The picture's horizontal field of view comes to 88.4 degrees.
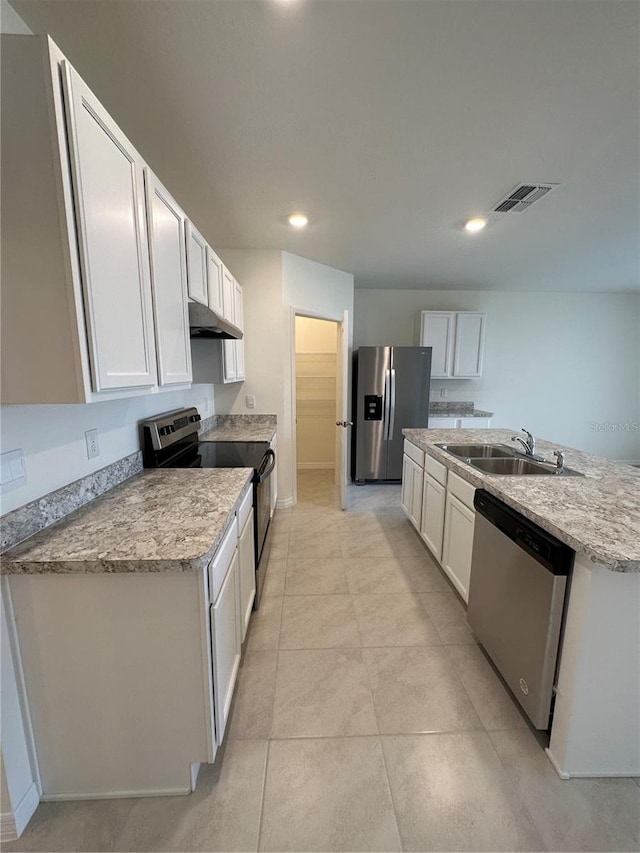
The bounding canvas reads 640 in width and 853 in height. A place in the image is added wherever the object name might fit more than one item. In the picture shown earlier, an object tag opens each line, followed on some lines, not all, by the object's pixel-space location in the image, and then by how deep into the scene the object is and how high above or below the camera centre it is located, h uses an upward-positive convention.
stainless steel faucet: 2.17 -0.45
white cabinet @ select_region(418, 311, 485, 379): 4.62 +0.50
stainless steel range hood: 1.84 +0.31
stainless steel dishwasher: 1.20 -0.92
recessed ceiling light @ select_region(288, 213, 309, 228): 2.52 +1.21
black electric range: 1.92 -0.53
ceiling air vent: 2.12 +1.21
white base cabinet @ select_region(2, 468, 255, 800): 0.99 -0.86
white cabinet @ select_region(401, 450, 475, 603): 1.93 -0.94
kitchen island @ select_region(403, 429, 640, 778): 1.08 -0.90
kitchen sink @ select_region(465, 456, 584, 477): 1.95 -0.58
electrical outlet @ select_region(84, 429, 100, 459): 1.43 -0.30
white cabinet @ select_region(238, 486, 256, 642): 1.59 -0.96
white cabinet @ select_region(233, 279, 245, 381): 2.96 +0.51
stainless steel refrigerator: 4.25 -0.35
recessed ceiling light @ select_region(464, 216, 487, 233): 2.61 +1.22
